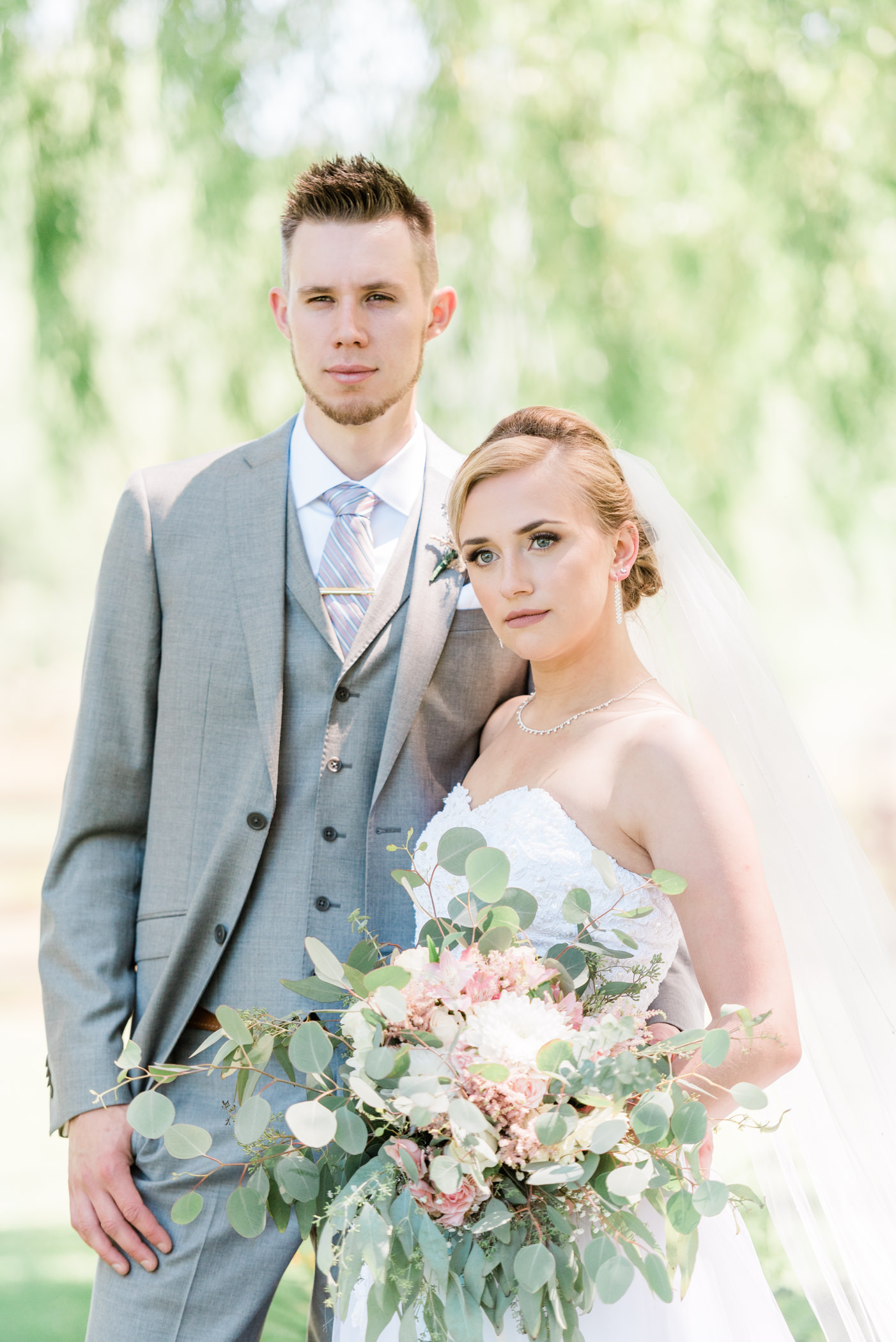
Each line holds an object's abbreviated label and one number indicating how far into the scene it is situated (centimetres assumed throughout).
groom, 280
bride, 260
